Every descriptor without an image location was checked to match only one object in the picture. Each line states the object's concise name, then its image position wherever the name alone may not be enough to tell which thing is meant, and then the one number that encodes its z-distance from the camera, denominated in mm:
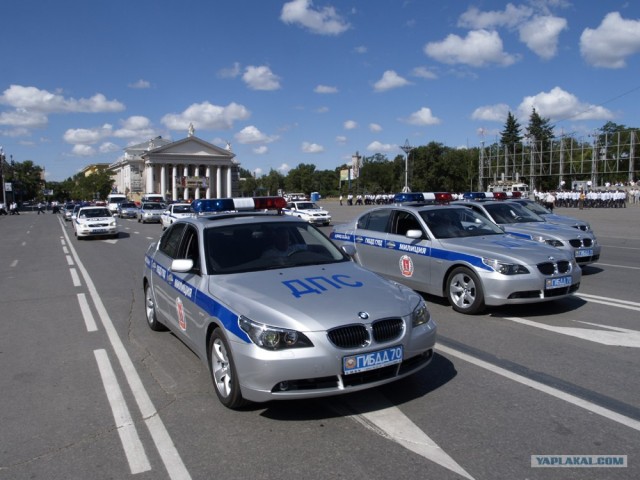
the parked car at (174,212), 30355
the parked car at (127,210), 51438
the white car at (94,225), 24438
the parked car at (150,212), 41000
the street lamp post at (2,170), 92456
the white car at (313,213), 32875
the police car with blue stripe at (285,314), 3980
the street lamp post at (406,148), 50312
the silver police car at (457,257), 7250
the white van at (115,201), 57691
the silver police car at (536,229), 10555
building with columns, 121688
